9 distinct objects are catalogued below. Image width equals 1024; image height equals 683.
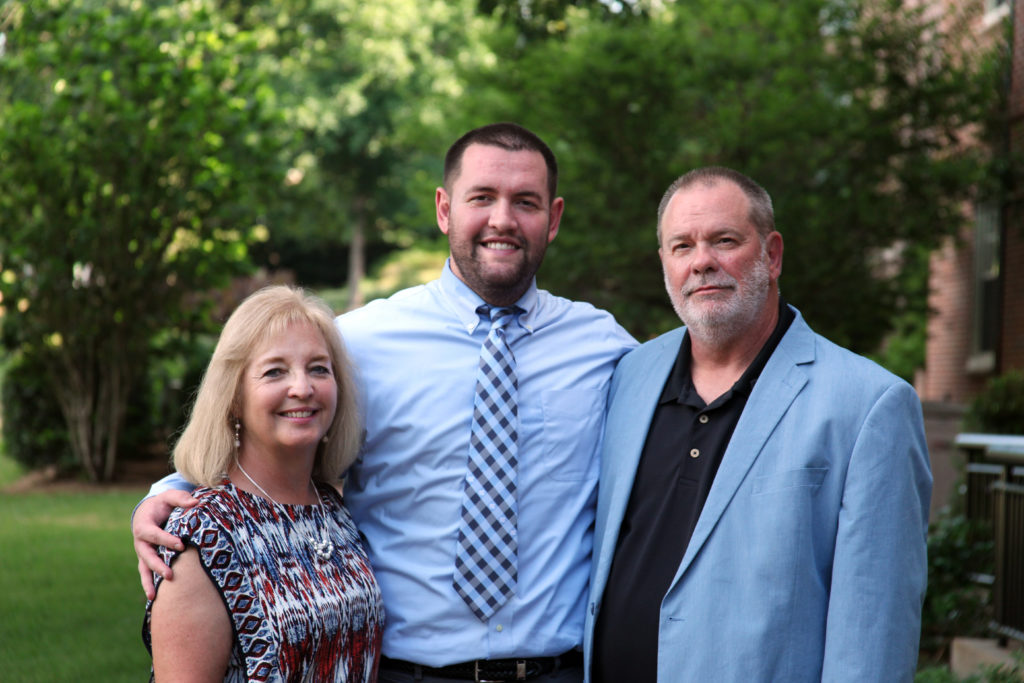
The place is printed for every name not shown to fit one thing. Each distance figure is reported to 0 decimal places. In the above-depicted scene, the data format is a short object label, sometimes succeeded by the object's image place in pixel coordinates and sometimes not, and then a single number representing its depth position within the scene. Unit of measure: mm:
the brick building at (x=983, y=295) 12289
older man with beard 2748
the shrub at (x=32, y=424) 13703
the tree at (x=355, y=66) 29531
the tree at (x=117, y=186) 12023
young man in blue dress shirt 3156
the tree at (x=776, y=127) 11320
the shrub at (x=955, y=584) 6680
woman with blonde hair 2643
